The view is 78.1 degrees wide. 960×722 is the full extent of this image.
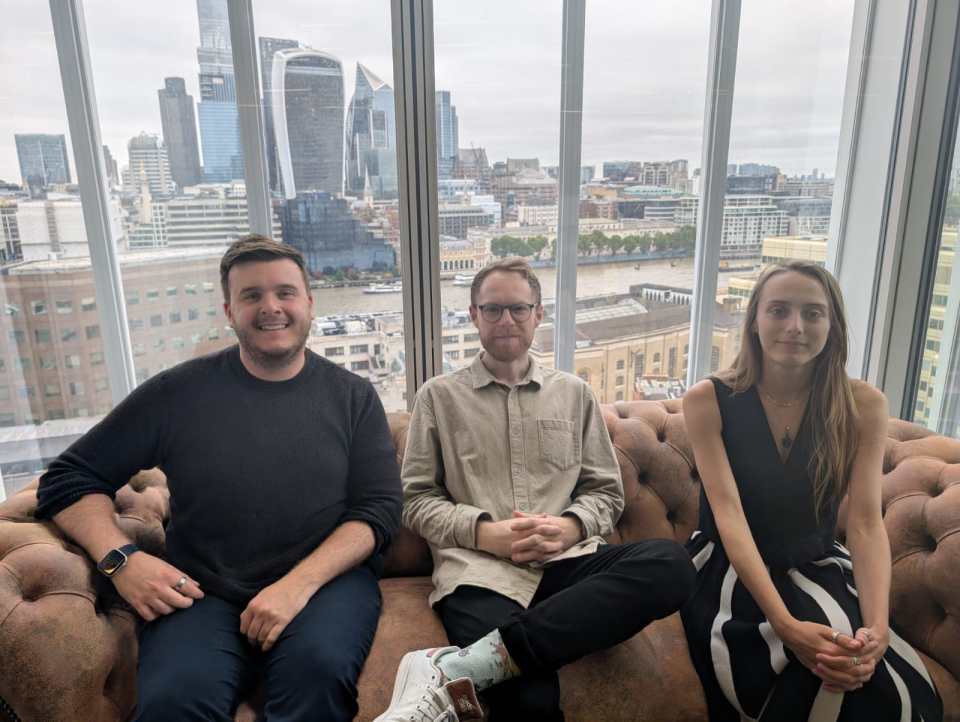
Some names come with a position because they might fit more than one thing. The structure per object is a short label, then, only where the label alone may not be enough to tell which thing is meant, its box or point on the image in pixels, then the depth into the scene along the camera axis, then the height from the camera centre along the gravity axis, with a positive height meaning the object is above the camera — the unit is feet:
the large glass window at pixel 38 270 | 6.30 -0.57
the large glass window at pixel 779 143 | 7.44 +0.85
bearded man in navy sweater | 4.29 -2.24
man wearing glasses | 4.13 -2.62
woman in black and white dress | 4.34 -2.36
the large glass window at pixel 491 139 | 6.79 +0.85
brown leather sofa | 3.86 -2.90
